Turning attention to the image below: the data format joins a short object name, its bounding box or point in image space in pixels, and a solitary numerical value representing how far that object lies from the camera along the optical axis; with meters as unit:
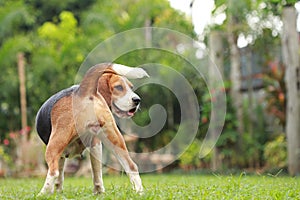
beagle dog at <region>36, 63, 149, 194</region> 4.41
